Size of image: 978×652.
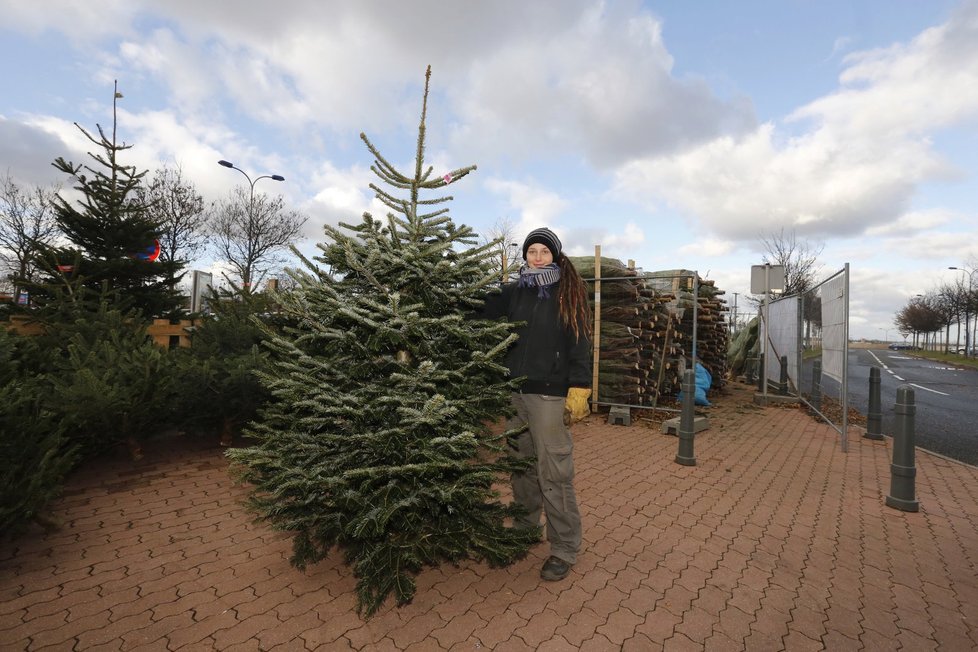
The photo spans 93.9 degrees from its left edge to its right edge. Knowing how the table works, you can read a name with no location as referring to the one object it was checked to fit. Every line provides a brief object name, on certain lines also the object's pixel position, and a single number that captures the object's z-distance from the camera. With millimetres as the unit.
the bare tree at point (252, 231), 29812
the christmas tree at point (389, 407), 2311
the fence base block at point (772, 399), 10320
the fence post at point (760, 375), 11438
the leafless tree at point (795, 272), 25172
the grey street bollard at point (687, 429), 5527
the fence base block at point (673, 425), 7168
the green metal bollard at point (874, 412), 6984
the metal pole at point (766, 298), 10797
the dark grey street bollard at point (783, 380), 10523
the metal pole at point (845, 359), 5879
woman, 2809
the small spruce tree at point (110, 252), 6398
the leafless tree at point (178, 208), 23797
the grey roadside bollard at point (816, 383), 8844
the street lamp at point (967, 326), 39094
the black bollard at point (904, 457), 4230
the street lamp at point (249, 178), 21609
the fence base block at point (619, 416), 7823
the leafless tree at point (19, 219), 25547
